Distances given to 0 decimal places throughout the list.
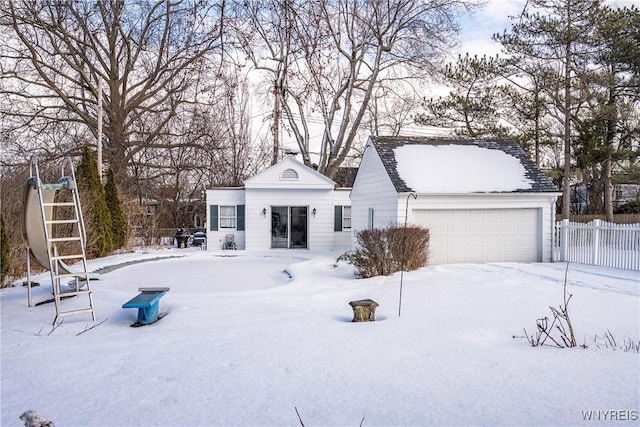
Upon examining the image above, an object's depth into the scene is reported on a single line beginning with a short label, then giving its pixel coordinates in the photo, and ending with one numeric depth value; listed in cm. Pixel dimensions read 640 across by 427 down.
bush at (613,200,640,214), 2659
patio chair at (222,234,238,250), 1788
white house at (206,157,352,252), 1767
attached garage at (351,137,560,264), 1226
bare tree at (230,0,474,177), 2197
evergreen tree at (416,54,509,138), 2100
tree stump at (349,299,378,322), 572
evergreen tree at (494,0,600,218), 1831
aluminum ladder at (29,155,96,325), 590
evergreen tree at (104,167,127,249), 1608
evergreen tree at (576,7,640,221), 1797
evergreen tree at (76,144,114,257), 1406
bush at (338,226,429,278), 941
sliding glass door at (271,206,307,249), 1811
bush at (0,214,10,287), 828
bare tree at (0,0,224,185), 2036
